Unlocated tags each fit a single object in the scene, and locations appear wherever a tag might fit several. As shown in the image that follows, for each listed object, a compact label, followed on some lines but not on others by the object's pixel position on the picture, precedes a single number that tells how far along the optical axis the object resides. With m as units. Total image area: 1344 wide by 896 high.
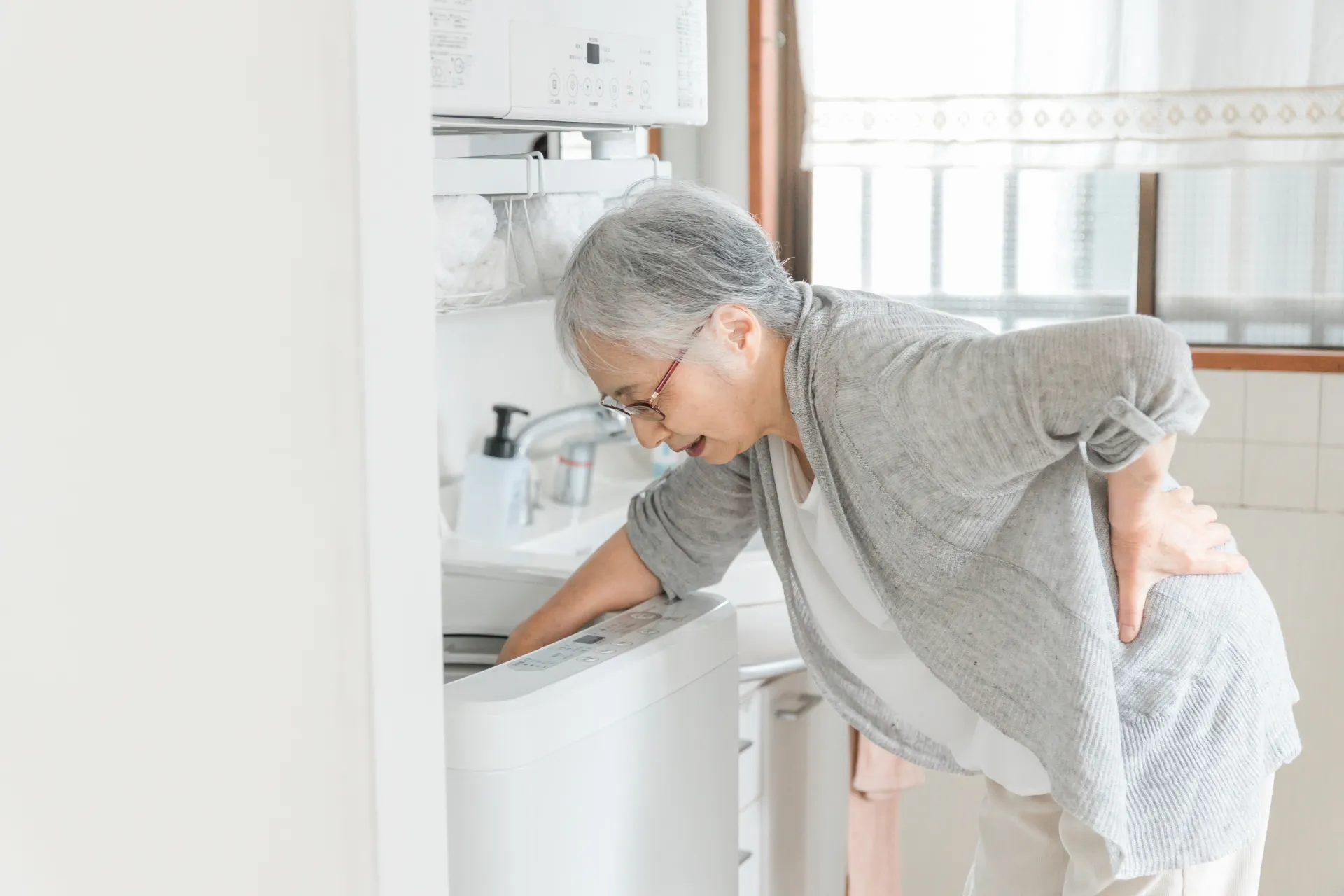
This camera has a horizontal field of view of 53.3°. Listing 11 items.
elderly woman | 1.12
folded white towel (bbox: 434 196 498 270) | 1.35
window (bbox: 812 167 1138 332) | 2.42
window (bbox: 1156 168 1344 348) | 2.24
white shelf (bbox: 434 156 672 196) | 1.36
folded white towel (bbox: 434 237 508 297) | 1.39
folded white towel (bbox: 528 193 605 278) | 1.47
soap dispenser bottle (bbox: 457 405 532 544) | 1.95
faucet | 2.06
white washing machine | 1.09
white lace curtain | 2.13
